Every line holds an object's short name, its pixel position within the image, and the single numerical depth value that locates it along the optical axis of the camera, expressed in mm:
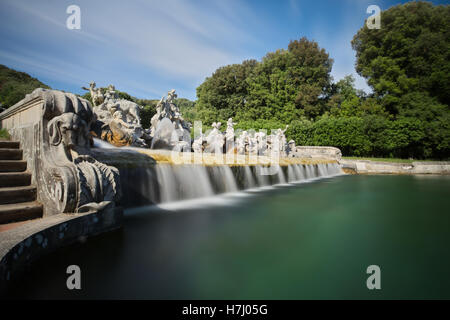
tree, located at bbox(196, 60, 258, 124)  38844
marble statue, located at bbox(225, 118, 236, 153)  13079
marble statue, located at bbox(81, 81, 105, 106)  10023
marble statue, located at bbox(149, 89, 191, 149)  9859
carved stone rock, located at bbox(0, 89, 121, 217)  3027
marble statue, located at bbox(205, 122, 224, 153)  12297
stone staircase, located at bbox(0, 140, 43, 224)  3047
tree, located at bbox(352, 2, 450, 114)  26203
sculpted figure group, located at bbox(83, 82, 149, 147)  8719
